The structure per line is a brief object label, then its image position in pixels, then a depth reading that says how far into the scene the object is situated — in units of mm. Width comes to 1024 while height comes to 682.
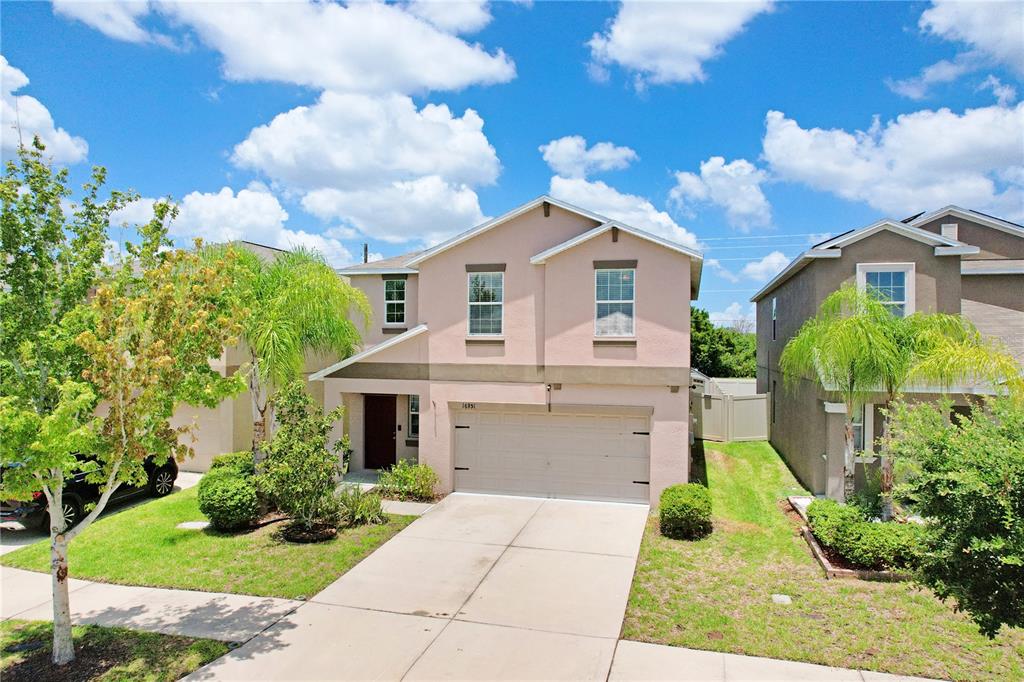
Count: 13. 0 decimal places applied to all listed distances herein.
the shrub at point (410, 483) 15523
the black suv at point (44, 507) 12328
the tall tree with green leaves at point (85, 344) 7152
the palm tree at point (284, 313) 14000
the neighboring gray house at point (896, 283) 14383
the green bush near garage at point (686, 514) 12328
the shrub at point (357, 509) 13008
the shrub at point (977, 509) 5152
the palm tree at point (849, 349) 12391
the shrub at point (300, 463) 12227
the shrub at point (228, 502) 12445
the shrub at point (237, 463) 13945
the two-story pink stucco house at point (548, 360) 14727
